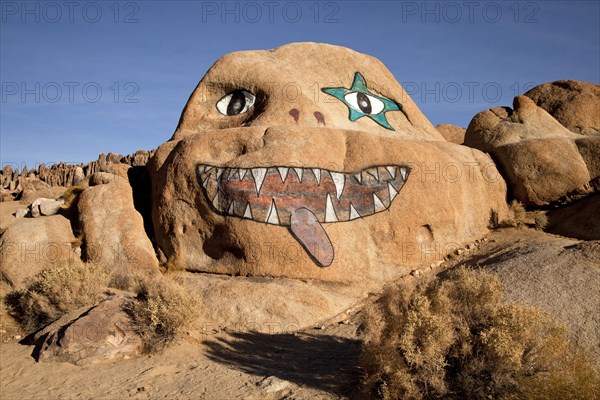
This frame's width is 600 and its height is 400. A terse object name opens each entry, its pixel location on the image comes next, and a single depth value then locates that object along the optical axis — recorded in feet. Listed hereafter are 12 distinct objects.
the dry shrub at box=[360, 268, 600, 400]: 17.76
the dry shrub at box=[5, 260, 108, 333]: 29.12
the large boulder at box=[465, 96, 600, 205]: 42.70
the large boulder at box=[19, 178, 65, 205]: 66.36
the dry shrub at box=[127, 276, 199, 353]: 25.11
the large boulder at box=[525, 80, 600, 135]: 51.39
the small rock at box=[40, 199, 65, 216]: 38.65
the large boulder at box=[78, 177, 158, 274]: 34.01
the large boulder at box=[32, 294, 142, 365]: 24.41
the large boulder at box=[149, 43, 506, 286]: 32.27
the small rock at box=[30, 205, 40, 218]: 38.75
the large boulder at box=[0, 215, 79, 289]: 33.60
